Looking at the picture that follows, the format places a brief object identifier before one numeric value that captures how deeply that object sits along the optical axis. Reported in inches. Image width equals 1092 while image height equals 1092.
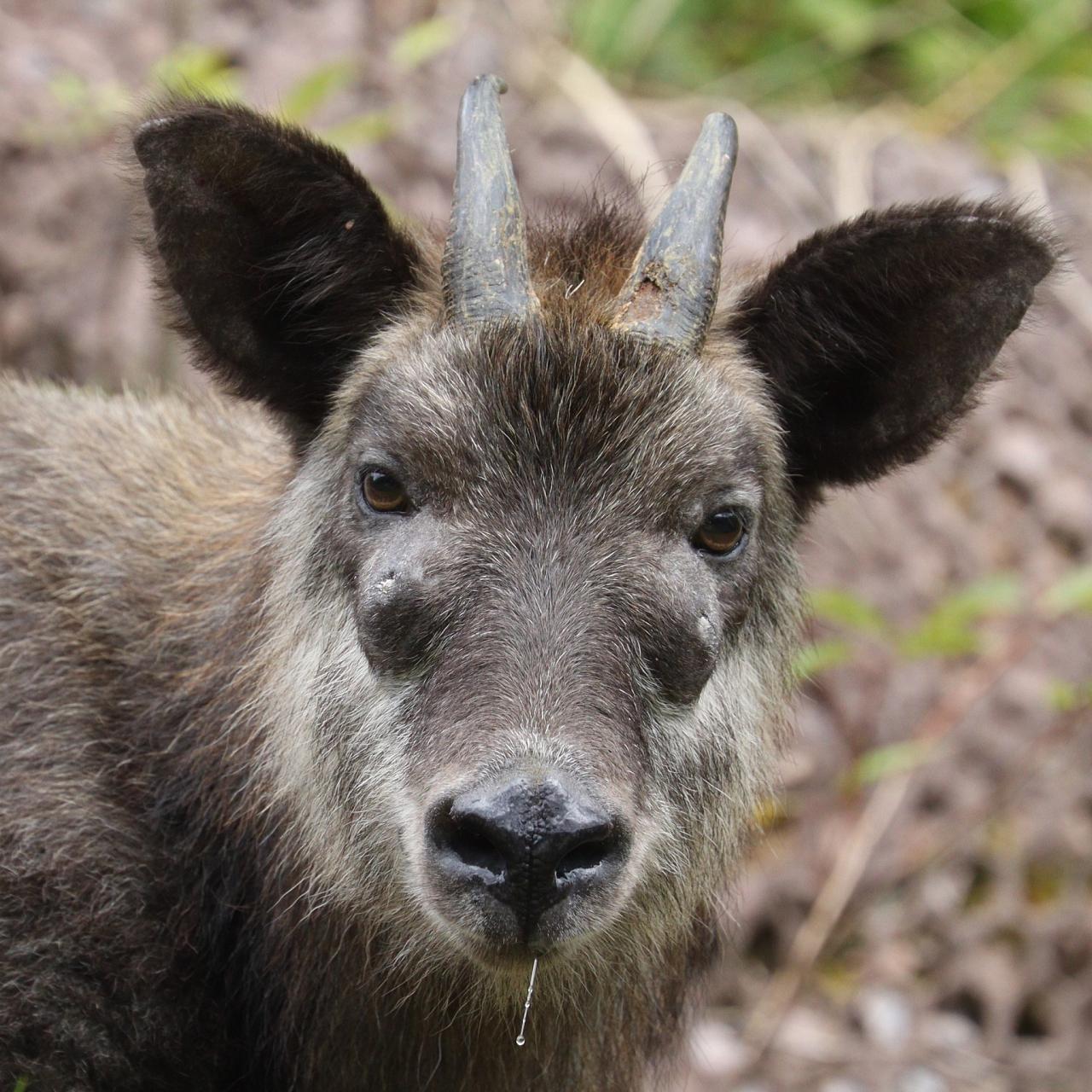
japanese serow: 402.3
